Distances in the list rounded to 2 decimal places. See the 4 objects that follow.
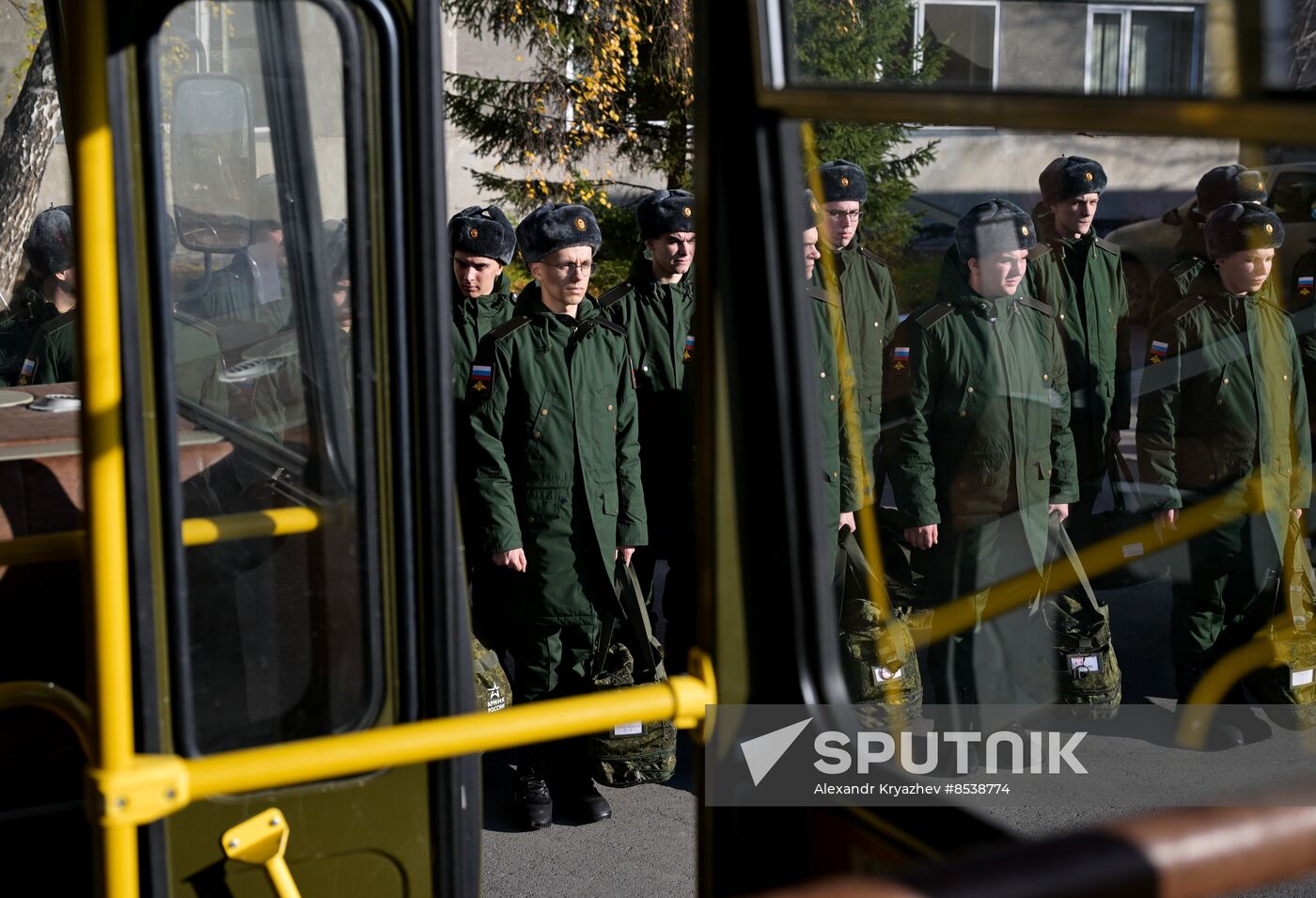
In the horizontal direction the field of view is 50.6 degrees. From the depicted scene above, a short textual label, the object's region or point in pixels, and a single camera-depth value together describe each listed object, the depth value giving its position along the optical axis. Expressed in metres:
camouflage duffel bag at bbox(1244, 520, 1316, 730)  3.50
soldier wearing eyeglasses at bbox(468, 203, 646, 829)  3.82
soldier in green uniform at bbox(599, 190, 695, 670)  4.35
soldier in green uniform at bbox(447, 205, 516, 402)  4.48
